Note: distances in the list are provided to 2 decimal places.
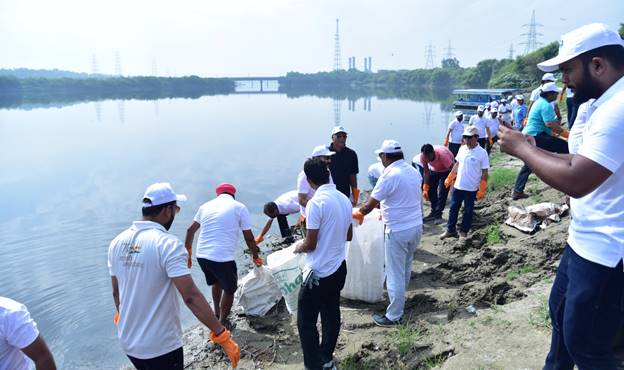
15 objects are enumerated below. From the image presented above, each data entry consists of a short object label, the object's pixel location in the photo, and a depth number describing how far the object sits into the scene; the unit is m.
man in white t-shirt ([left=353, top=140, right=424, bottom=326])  4.52
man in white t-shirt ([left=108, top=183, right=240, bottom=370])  2.71
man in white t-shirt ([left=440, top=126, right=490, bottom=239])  6.64
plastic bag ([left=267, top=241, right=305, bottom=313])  4.84
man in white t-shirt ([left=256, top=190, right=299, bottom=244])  8.00
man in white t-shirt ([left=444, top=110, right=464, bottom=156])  10.70
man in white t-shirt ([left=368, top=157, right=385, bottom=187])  7.64
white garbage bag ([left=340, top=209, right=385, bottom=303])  4.97
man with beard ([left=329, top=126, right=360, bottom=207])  6.80
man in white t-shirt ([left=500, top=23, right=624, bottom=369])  1.76
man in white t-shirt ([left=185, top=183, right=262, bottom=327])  4.82
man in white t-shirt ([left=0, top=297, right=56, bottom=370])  2.16
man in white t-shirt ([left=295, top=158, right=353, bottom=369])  3.64
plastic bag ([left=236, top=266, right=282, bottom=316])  5.30
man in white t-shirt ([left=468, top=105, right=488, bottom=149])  11.92
